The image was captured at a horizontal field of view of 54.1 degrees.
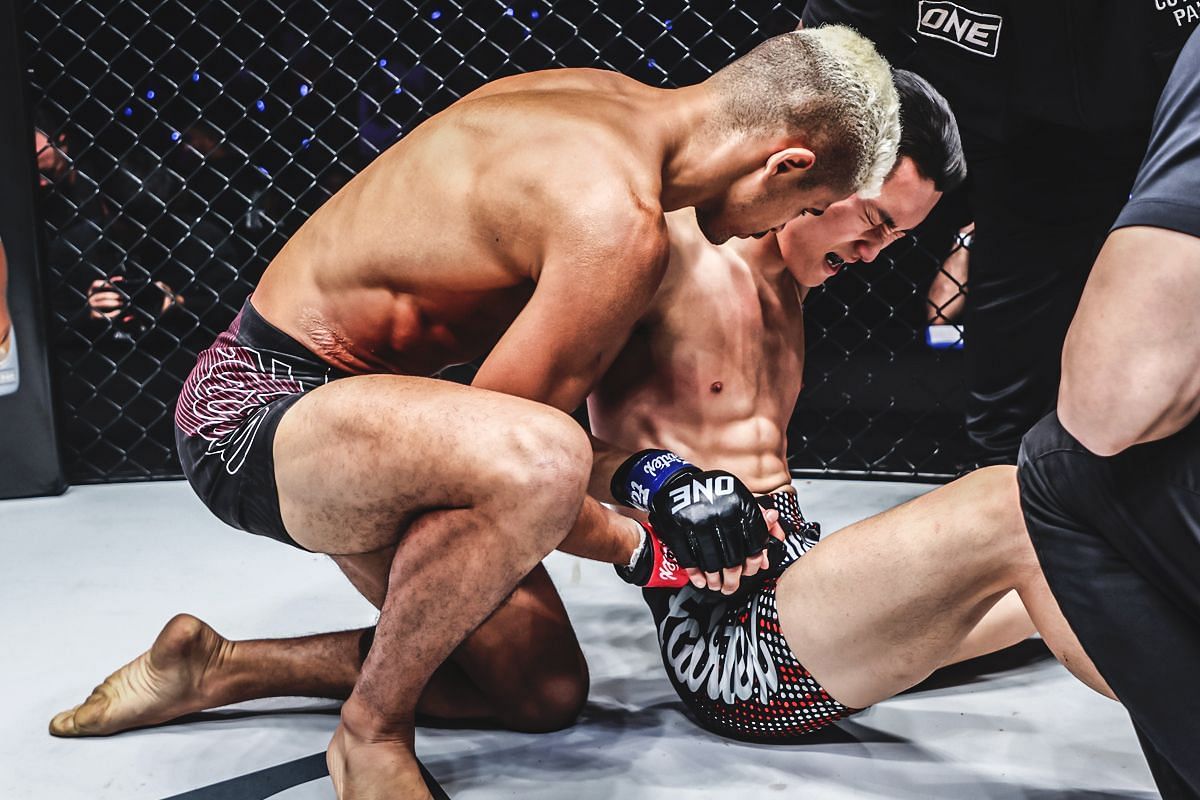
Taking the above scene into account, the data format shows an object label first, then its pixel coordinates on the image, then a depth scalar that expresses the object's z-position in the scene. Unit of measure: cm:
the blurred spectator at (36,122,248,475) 284
